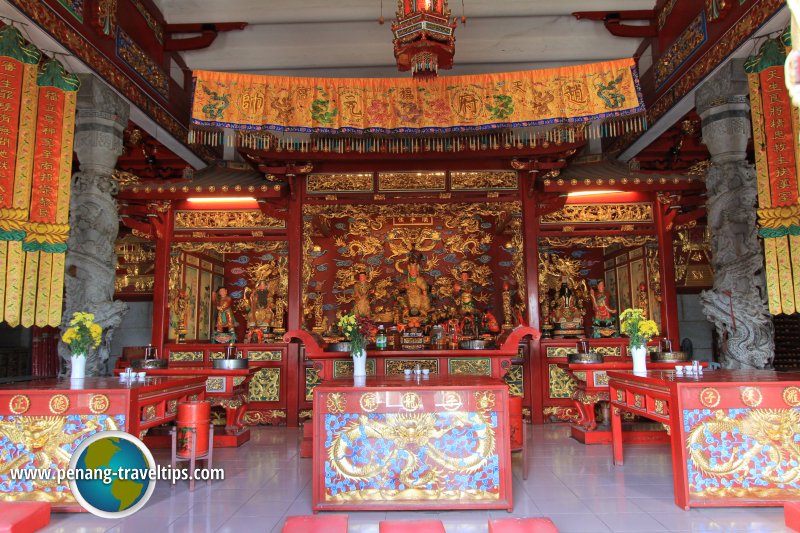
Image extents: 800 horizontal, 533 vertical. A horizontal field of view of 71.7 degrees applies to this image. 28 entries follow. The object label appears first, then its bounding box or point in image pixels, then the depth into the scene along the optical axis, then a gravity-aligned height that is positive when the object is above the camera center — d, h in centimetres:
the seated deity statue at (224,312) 816 +26
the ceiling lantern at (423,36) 438 +233
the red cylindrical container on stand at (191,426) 405 -70
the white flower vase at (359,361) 431 -26
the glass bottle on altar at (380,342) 652 -16
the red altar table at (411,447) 338 -73
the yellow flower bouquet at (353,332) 435 -3
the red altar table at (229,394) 569 -67
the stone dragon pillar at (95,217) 548 +115
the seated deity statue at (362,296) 841 +49
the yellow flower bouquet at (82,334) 427 -3
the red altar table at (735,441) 332 -70
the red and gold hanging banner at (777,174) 482 +132
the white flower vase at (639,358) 453 -26
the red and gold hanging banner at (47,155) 485 +156
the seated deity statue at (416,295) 839 +50
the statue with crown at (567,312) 734 +21
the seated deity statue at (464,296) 826 +48
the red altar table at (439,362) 616 -40
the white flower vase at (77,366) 424 -27
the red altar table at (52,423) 336 -57
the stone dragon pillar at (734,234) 521 +89
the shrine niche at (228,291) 757 +58
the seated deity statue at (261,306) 820 +35
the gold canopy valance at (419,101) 616 +260
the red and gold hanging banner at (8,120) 461 +177
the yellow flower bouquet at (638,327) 461 -1
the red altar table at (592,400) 544 -75
